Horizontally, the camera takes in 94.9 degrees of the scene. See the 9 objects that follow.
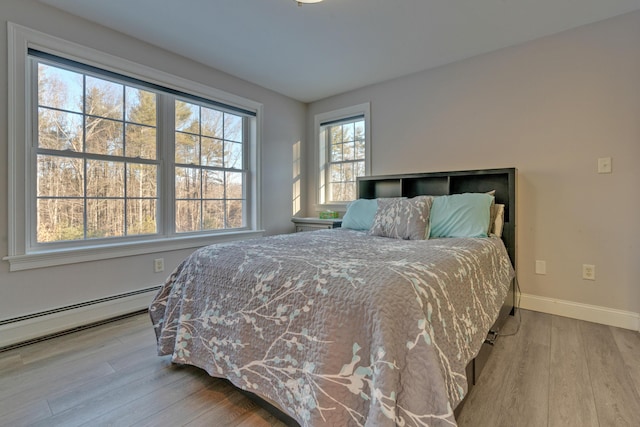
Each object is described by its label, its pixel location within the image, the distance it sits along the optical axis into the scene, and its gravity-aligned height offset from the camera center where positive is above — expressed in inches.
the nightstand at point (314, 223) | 138.9 -5.6
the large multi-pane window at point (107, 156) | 82.2 +19.5
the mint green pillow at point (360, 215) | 109.1 -1.1
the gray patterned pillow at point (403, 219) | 89.3 -2.2
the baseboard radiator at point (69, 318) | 79.4 -31.8
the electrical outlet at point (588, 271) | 93.3 -19.2
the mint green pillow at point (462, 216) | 89.0 -1.3
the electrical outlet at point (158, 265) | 108.5 -19.3
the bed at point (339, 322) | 36.4 -17.6
